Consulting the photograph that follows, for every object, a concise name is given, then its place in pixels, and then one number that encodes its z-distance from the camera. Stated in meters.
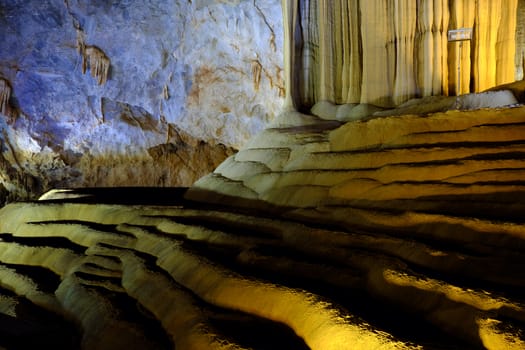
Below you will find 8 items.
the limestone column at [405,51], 8.31
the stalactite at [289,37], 9.18
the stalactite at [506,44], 8.27
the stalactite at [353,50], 8.85
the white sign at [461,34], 8.12
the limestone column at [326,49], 9.05
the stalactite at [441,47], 8.17
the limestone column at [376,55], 8.45
